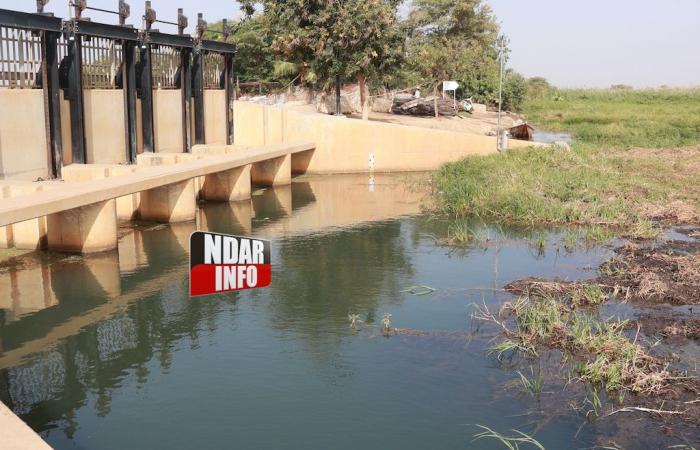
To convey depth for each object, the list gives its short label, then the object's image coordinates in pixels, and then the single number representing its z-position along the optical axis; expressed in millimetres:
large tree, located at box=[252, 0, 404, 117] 28781
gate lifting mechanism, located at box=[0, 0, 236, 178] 16828
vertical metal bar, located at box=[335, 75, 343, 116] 31062
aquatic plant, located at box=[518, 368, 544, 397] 8773
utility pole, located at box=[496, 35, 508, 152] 27562
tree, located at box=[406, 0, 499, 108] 37312
